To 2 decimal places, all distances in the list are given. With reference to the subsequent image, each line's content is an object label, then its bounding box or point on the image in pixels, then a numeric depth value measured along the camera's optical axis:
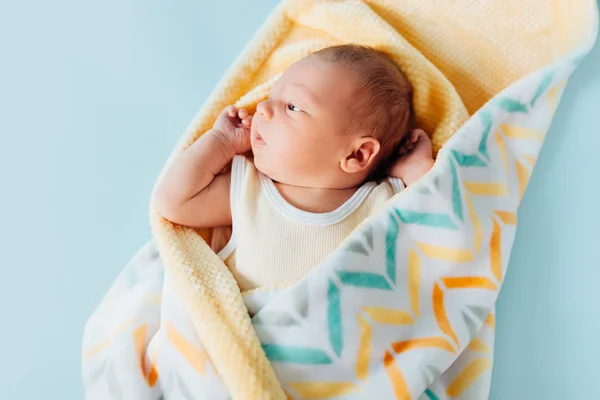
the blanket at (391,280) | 0.90
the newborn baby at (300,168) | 1.02
